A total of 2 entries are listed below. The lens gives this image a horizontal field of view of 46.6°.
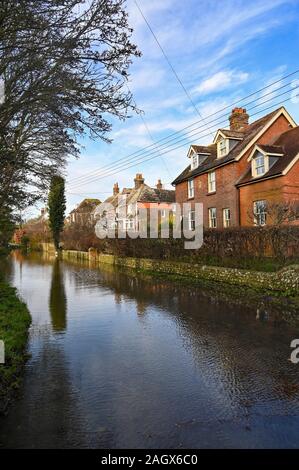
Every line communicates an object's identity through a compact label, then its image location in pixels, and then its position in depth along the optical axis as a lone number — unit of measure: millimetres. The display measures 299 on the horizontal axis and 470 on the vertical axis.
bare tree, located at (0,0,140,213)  5004
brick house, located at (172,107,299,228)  19986
